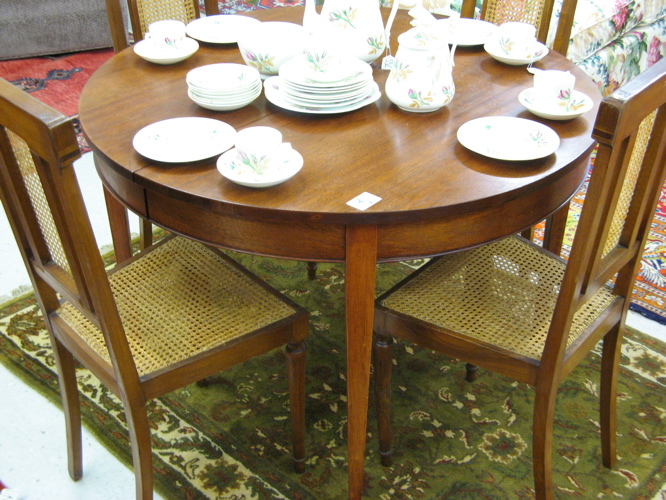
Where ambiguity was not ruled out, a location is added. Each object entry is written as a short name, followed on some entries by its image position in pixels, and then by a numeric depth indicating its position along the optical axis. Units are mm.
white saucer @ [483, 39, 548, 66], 1626
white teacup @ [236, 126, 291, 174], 1149
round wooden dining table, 1141
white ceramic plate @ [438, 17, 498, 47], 1743
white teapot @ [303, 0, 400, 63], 1477
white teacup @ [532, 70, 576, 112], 1369
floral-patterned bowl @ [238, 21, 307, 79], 1492
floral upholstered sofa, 2795
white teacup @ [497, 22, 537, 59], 1615
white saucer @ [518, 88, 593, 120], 1355
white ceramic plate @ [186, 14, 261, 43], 1779
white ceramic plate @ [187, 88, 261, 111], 1394
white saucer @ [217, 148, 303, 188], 1146
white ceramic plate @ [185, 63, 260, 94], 1381
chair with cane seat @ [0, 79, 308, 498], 998
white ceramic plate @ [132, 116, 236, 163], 1236
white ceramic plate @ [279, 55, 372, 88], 1357
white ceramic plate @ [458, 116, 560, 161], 1239
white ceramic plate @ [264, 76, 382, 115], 1393
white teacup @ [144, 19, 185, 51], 1640
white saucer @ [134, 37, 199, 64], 1632
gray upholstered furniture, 3594
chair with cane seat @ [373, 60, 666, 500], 1086
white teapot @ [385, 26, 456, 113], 1307
